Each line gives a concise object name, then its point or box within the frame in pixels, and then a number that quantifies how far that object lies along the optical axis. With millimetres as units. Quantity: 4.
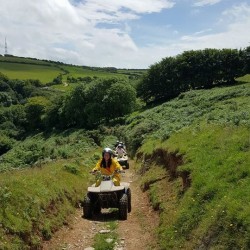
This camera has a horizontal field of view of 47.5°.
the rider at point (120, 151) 24565
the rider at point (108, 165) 12638
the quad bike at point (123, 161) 23431
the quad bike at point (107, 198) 11756
